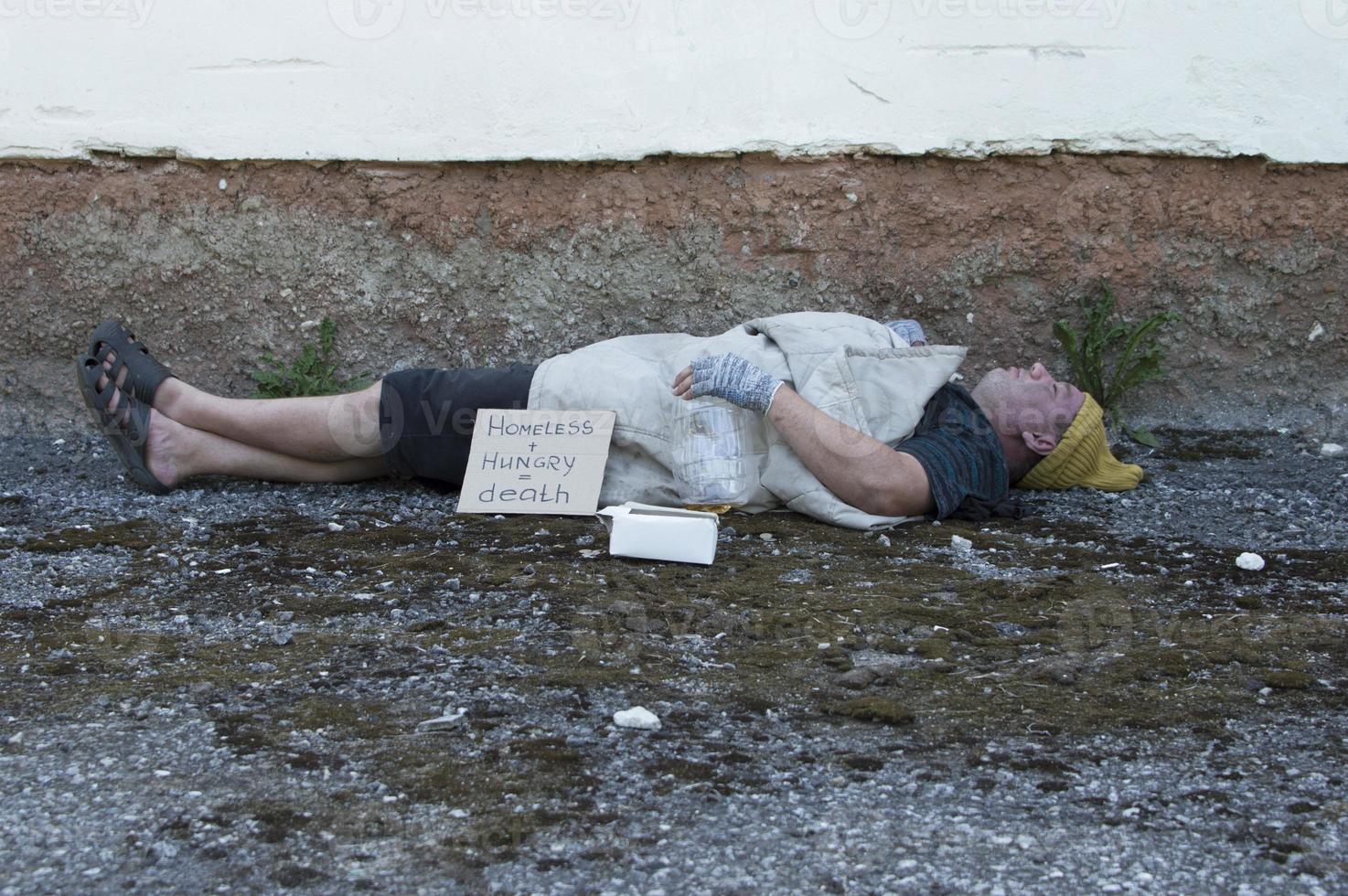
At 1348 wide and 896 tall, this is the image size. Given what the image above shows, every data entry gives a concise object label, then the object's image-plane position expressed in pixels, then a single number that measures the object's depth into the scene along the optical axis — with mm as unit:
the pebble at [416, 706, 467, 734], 2135
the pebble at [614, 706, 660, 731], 2160
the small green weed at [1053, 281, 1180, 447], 4250
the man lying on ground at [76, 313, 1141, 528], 3420
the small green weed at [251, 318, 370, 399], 4332
